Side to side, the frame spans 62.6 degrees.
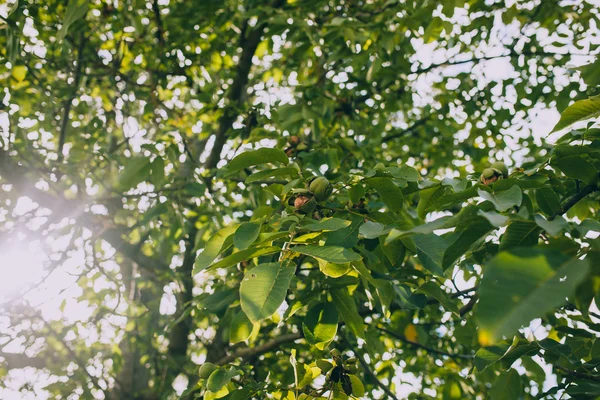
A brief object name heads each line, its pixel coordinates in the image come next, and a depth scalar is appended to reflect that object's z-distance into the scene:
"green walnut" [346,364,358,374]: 1.41
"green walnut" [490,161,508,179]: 1.50
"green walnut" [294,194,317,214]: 1.42
